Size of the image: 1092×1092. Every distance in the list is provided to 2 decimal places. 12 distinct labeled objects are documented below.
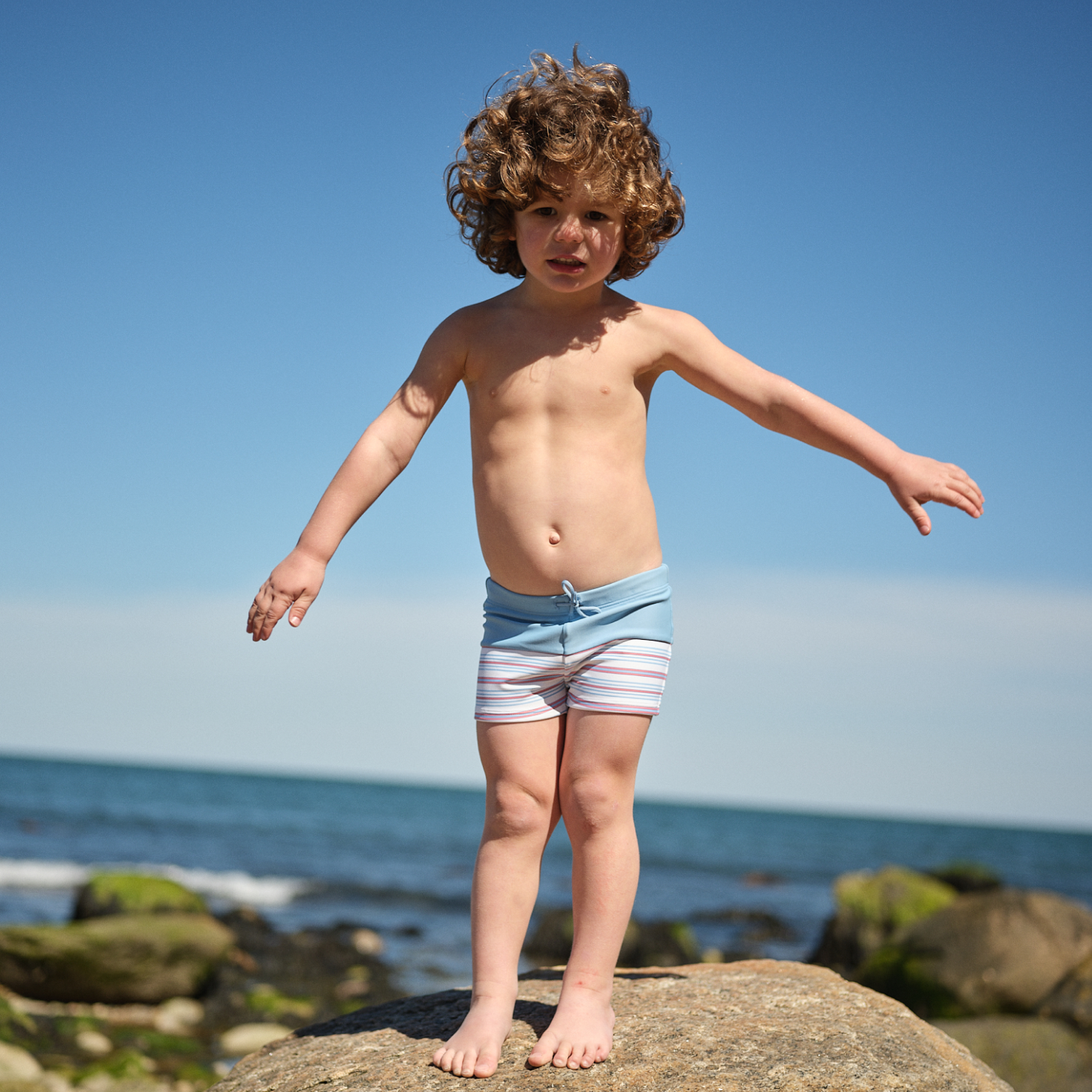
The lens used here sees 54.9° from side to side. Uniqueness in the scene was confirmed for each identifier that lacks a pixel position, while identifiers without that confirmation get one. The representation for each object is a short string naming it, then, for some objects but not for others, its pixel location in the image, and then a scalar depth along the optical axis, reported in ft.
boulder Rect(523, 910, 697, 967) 36.86
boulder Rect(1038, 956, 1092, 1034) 21.25
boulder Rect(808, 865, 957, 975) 35.40
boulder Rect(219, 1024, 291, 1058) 22.52
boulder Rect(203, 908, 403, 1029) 26.17
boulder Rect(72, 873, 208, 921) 32.04
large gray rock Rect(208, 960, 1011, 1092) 8.71
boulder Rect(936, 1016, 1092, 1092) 19.29
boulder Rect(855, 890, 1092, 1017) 24.53
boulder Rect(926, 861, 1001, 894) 45.55
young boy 9.61
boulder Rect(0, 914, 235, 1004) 24.45
